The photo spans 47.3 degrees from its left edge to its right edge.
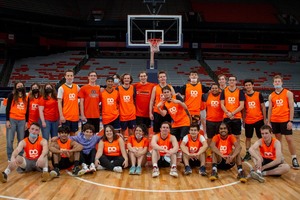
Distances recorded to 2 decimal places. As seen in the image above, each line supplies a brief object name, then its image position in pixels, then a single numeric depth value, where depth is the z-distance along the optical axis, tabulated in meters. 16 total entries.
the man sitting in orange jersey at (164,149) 5.90
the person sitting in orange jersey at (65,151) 5.94
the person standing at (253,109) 6.71
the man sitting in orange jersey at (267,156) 5.67
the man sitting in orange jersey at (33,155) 5.63
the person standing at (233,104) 6.54
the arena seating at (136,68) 20.81
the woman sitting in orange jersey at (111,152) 6.11
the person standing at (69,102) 6.54
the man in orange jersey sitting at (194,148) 5.96
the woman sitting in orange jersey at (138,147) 6.05
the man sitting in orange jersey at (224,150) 5.86
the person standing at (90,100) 6.77
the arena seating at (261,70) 20.97
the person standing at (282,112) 6.44
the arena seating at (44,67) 20.73
